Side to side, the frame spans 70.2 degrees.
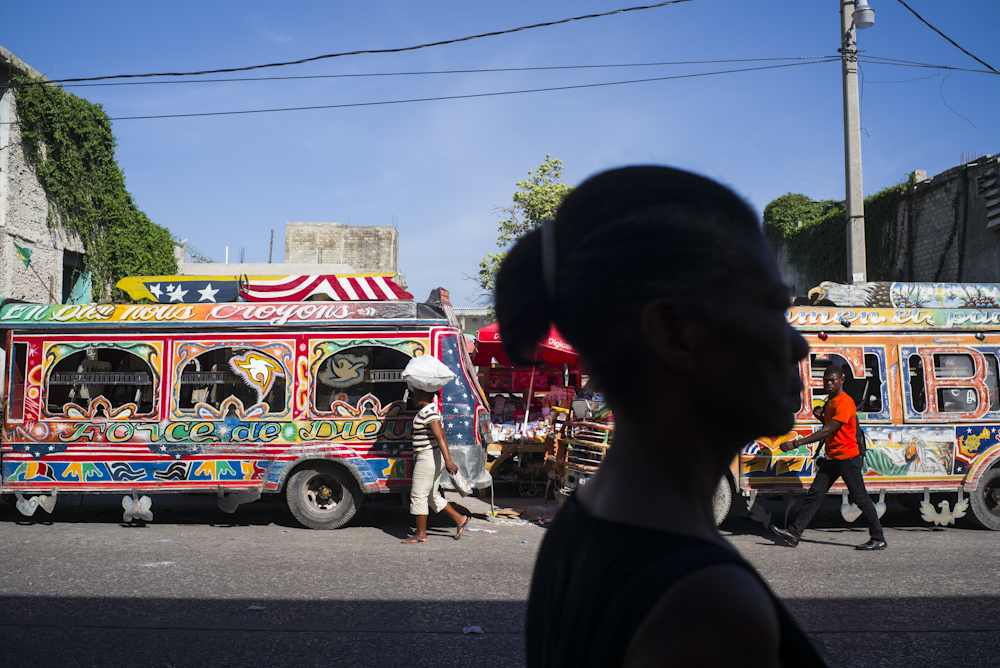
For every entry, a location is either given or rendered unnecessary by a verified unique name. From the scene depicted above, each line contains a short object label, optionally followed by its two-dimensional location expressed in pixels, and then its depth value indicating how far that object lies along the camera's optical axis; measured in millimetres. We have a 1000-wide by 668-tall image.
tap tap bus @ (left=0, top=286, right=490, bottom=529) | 8344
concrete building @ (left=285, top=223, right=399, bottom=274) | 42375
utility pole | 11203
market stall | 10625
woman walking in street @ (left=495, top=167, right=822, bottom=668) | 824
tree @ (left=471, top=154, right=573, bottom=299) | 27203
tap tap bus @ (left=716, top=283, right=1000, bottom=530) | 8242
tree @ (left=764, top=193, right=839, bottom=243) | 27359
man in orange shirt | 7245
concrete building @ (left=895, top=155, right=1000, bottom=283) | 16562
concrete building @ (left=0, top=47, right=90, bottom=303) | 13681
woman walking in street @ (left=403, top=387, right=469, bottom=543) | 7543
